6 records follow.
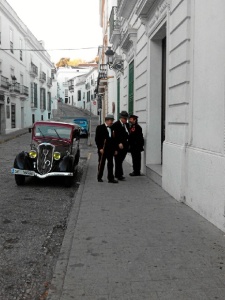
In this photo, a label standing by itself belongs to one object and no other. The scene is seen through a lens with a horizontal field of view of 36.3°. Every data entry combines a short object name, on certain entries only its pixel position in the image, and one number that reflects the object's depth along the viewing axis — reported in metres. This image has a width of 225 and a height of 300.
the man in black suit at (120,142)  9.12
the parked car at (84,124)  28.71
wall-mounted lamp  15.13
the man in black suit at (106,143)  8.65
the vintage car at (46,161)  8.35
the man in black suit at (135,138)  9.34
